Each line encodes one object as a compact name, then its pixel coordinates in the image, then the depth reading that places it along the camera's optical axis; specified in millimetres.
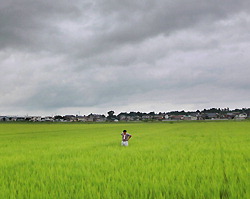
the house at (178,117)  159812
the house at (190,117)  151938
